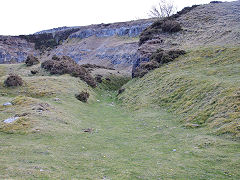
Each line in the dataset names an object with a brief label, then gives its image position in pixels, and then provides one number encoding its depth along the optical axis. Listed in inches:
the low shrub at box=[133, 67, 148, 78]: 1558.1
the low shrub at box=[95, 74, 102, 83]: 1953.9
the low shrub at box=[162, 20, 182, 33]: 1971.0
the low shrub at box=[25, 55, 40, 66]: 2012.8
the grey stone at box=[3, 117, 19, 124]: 647.9
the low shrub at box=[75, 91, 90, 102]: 1251.8
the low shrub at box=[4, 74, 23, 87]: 1235.2
